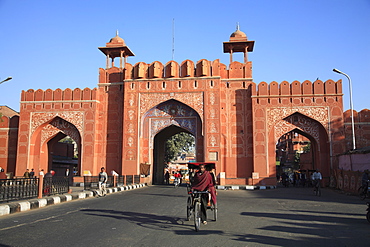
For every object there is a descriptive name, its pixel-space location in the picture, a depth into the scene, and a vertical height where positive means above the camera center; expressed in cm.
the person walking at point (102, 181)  1482 -67
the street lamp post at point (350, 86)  1978 +449
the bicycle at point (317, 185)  1616 -91
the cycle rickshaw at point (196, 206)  631 -77
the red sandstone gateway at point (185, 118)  2342 +316
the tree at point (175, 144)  3553 +208
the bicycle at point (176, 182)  2297 -111
